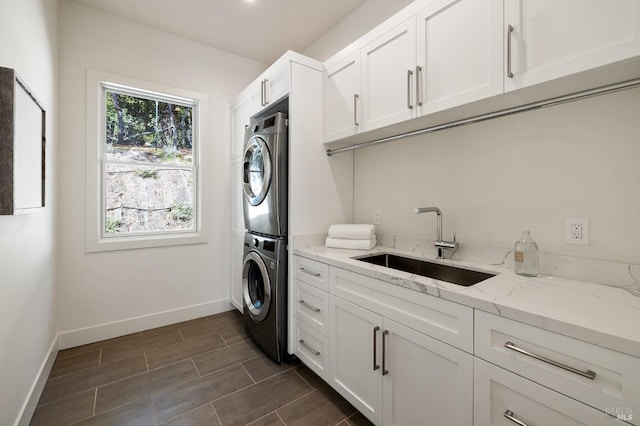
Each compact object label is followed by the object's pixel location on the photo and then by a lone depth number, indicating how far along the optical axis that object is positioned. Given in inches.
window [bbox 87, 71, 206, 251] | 97.5
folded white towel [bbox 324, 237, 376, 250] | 76.6
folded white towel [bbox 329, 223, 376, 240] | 77.1
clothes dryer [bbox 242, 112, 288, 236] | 79.7
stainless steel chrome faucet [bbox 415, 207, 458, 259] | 64.9
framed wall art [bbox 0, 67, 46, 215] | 44.4
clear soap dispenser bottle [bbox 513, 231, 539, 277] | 51.2
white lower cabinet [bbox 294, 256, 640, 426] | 30.6
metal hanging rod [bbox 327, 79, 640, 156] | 41.4
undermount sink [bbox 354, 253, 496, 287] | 59.6
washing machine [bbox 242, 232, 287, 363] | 80.3
